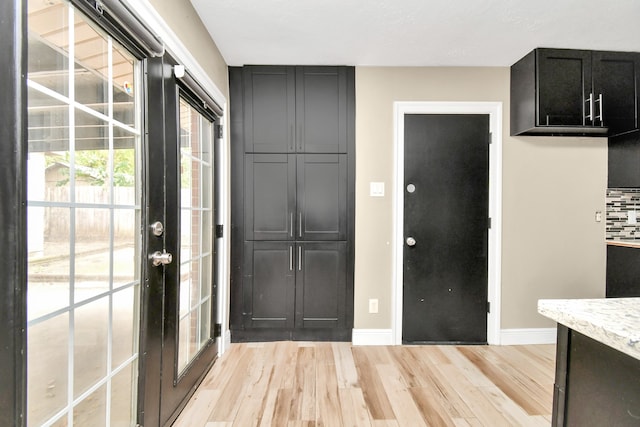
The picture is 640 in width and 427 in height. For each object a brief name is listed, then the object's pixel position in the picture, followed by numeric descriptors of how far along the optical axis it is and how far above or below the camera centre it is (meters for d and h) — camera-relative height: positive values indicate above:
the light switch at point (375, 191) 2.60 +0.16
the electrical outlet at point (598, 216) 2.61 -0.05
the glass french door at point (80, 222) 0.85 -0.05
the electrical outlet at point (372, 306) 2.59 -0.86
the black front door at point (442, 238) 2.59 -0.26
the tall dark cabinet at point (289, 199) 2.57 +0.08
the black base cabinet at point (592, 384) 0.57 -0.38
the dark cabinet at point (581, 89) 2.32 +0.97
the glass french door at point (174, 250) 1.37 -0.24
